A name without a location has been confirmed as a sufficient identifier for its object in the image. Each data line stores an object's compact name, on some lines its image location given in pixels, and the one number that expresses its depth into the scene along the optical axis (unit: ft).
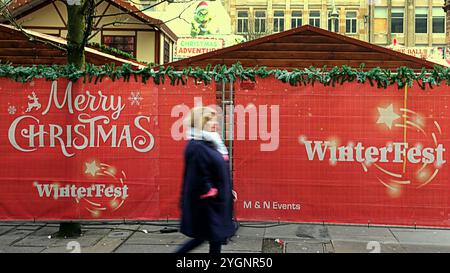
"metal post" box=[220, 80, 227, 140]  24.65
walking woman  16.20
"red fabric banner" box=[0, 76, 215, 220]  24.61
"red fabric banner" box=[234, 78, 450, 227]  23.39
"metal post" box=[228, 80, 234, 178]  24.64
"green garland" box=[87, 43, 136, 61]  56.75
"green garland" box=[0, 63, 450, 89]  23.52
